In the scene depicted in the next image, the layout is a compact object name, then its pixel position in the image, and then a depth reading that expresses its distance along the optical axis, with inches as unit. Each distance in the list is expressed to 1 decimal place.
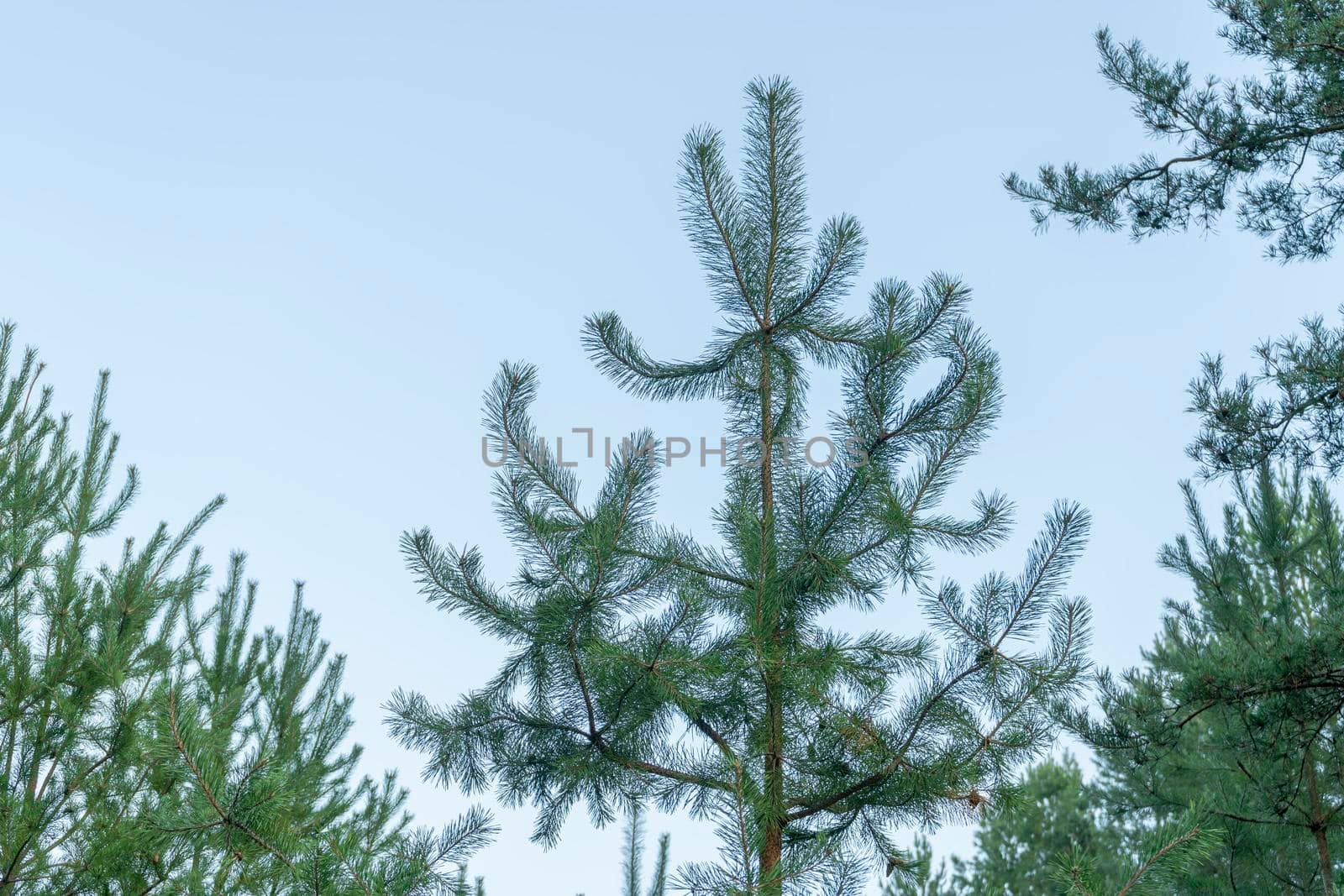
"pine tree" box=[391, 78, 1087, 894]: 140.5
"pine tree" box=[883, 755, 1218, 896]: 660.7
